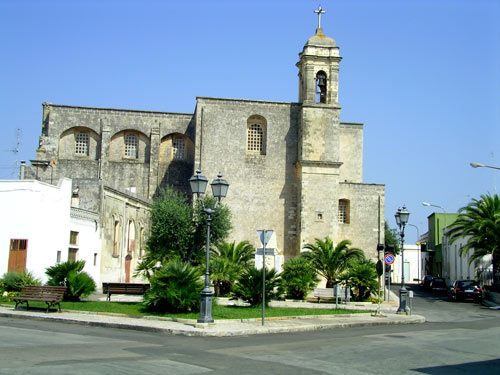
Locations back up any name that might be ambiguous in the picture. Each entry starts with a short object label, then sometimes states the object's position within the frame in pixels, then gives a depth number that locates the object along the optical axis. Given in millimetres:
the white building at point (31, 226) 25172
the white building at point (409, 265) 73188
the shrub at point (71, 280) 21516
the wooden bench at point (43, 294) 18156
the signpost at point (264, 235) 18258
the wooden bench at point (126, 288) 23172
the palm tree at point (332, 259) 34250
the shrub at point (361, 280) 29453
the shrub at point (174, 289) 18266
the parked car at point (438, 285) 48312
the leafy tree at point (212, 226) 30125
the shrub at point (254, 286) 21781
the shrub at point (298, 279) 29312
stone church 40156
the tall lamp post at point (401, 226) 23188
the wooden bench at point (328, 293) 28375
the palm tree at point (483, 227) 34938
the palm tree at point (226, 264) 28047
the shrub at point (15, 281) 22297
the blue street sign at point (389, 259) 25484
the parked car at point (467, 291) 35219
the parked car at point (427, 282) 51656
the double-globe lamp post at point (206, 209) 16297
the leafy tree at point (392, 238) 64438
